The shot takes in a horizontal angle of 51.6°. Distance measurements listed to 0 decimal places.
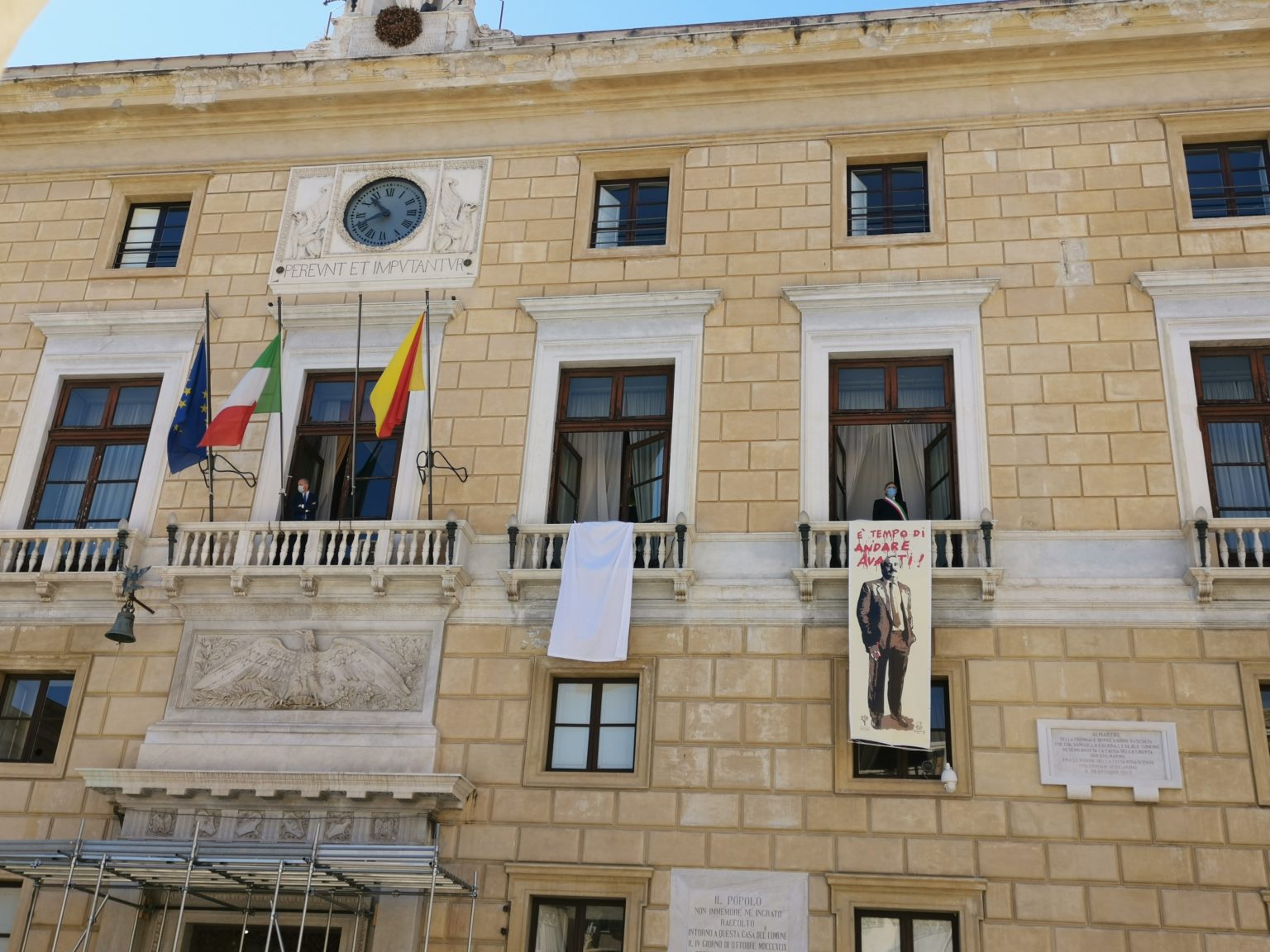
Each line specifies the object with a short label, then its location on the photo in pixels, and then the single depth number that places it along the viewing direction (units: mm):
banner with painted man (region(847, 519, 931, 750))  14031
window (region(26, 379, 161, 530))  17484
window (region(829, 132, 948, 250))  17328
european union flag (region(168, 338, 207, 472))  16359
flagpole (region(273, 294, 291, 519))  16797
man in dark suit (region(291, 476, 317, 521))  16688
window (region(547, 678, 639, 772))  14992
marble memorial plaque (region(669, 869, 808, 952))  13633
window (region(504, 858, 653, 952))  14047
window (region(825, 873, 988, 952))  13484
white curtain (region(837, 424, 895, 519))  15992
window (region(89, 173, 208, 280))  19203
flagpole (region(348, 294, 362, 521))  16344
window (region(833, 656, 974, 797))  14102
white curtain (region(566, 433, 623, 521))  16531
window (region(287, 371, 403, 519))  17078
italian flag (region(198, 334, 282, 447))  16188
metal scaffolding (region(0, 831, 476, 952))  13039
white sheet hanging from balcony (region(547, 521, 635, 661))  14961
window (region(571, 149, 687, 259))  17953
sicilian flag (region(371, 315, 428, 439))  15906
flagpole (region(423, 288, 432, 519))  16438
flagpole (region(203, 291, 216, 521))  16641
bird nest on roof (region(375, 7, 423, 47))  19469
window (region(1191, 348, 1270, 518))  15180
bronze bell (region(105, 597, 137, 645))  14945
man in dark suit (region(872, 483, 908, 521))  15250
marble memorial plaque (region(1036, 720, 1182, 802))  13711
